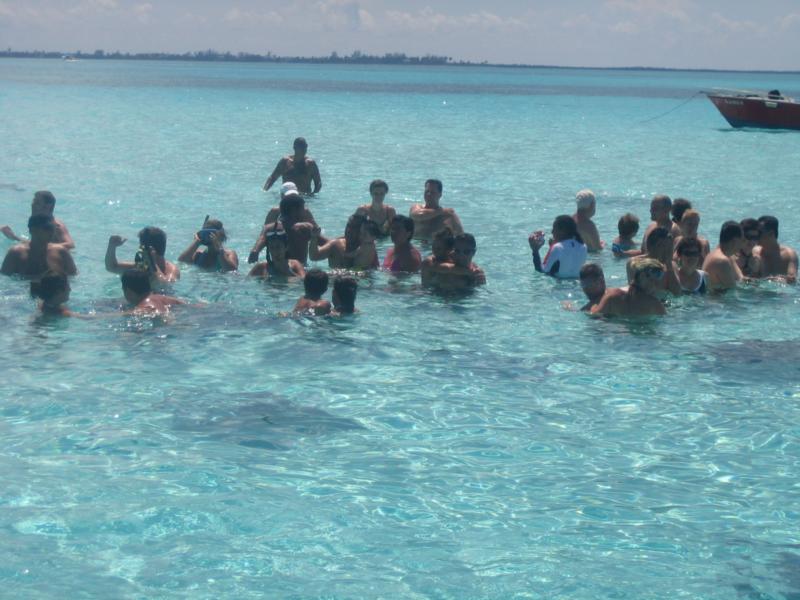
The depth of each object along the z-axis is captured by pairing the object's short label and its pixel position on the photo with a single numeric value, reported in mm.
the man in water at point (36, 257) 10688
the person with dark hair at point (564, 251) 10914
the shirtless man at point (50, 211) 11383
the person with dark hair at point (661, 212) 11500
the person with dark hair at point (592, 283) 9414
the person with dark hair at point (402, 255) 10844
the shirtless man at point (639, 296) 8969
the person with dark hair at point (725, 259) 10242
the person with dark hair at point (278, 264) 10344
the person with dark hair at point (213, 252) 11000
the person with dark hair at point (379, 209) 12875
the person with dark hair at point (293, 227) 11070
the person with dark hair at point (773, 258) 11055
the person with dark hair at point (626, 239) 12758
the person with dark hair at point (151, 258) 9805
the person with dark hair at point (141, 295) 8992
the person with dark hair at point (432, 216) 12727
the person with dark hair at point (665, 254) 9570
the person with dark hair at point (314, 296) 9055
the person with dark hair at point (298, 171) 17203
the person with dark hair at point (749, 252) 10812
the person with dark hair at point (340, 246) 11031
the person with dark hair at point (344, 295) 9242
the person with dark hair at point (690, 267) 10062
